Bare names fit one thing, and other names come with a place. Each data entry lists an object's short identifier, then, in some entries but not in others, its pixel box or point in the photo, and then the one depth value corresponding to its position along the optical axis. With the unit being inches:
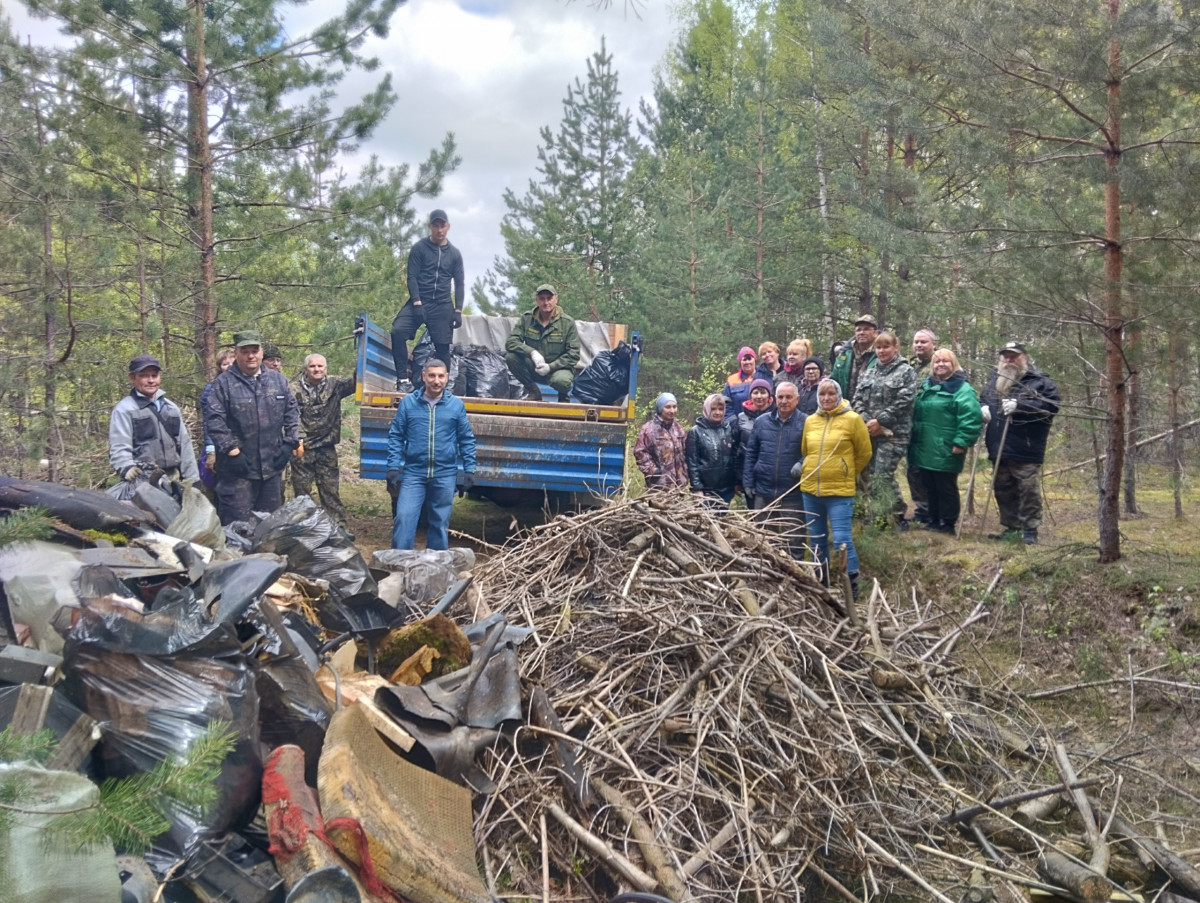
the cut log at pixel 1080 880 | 131.0
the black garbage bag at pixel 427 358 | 354.6
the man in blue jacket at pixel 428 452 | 284.8
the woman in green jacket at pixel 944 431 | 277.9
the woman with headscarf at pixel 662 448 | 289.1
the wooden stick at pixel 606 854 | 124.6
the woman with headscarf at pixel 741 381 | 320.5
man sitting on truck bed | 338.6
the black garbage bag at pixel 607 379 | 333.4
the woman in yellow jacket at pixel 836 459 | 259.6
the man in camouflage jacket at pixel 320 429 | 334.3
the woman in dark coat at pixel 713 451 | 294.7
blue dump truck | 310.8
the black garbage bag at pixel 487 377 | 354.9
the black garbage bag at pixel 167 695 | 115.6
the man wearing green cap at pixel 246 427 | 275.3
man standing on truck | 346.0
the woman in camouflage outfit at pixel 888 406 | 283.6
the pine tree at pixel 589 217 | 715.4
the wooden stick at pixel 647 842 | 125.0
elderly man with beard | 269.0
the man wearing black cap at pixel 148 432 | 242.2
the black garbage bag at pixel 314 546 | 194.5
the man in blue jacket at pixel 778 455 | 275.4
